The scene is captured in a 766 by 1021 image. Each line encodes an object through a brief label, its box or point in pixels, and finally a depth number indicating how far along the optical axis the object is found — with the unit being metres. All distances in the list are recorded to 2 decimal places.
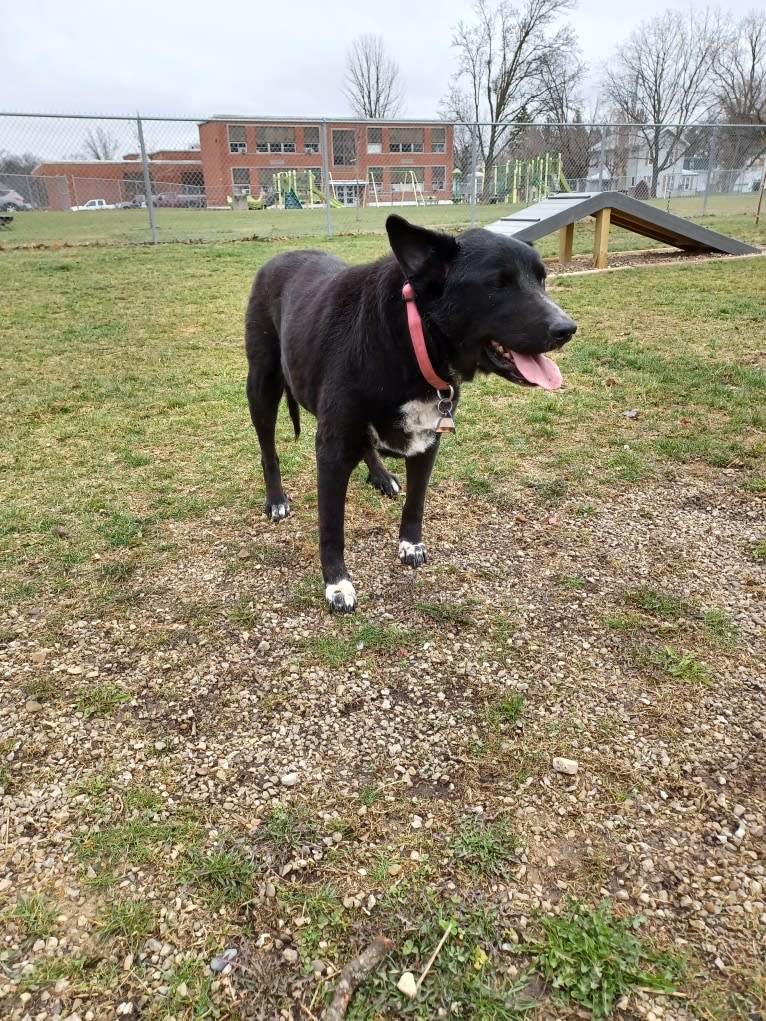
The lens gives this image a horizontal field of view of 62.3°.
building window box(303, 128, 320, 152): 29.88
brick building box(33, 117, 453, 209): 17.64
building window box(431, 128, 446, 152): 26.68
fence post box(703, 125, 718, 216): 17.58
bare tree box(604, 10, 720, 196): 44.81
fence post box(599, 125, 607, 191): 18.44
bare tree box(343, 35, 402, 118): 55.00
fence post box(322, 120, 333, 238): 14.44
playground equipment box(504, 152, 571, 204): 20.42
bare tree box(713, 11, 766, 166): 40.06
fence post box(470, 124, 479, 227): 14.71
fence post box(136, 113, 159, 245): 13.32
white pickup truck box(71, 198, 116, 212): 17.60
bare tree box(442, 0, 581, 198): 39.19
